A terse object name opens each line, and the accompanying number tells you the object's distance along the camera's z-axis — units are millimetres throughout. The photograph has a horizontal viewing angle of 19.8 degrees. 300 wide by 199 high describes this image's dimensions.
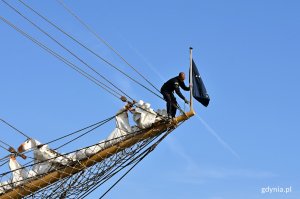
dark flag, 21209
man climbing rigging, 20719
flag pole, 20625
